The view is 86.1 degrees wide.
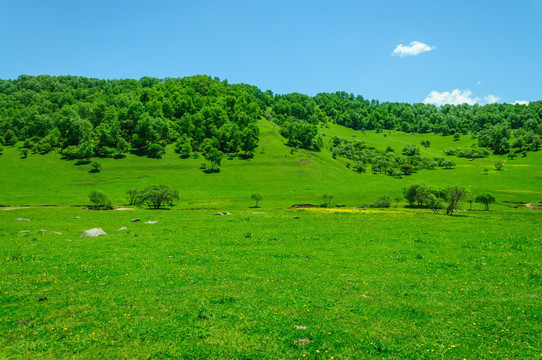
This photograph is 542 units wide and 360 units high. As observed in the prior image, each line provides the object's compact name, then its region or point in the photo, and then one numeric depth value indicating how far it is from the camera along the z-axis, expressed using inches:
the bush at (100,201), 2719.0
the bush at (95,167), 5279.5
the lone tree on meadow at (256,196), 3240.7
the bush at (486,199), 2989.7
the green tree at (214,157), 5851.4
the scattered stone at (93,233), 1330.0
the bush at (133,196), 3196.4
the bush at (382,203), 3206.2
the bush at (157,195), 2923.2
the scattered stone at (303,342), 442.6
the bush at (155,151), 6333.7
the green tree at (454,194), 2532.0
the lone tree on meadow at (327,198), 3362.7
